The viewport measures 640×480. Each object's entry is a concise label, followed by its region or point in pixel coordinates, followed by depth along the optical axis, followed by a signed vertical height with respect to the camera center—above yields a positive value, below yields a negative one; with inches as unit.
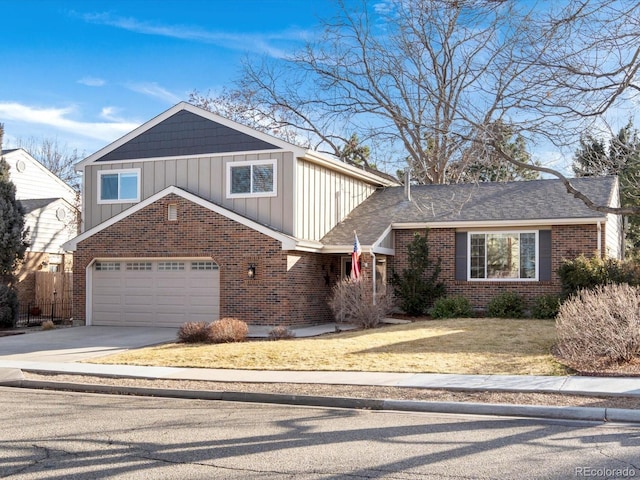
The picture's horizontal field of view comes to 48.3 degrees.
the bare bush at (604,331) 483.2 -39.7
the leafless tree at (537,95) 461.1 +126.0
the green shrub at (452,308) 845.8 -42.7
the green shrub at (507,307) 837.2 -40.7
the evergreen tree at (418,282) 884.0 -12.3
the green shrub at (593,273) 752.3 -0.4
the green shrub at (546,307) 803.4 -38.9
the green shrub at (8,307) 880.3 -44.3
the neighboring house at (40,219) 1125.7 +88.6
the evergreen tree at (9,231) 930.7 +52.3
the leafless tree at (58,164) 1988.2 +309.9
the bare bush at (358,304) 762.8 -34.7
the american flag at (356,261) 786.0 +12.4
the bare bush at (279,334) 690.2 -60.2
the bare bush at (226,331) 671.8 -56.0
